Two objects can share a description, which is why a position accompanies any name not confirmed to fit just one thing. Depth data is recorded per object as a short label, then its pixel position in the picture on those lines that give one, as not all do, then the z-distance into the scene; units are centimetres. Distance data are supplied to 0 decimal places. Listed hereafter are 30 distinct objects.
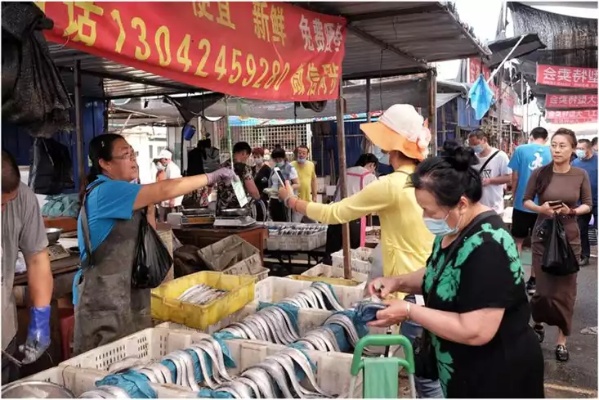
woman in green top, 204
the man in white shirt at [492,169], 714
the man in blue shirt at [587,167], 827
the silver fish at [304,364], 272
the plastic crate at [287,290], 407
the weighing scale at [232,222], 684
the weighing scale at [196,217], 720
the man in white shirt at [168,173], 1167
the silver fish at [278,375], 259
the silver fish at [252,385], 247
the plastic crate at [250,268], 538
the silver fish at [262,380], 249
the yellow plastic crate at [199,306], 334
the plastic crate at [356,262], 539
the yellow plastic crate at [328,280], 448
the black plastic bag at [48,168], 667
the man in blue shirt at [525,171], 688
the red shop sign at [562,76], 1317
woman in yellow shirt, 312
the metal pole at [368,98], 841
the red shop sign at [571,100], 1670
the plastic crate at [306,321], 341
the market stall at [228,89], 254
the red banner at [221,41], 249
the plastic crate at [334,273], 522
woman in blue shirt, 310
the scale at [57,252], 493
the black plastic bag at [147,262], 325
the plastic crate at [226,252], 572
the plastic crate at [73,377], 251
